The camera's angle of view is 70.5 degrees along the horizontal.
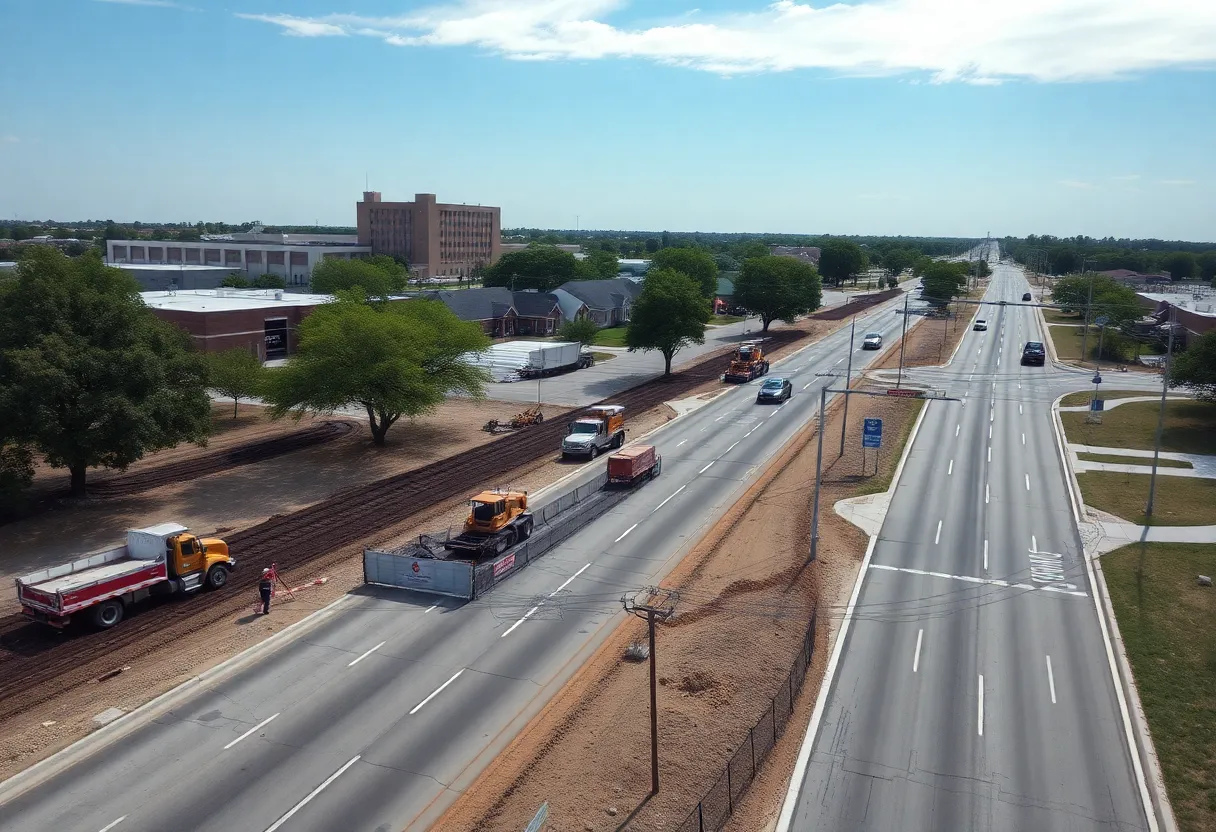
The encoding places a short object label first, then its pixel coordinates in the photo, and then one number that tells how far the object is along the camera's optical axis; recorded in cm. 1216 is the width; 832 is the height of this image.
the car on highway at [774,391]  6769
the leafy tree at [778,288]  10619
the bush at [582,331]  9325
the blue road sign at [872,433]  4294
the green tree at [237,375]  5766
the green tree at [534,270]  14638
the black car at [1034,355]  8662
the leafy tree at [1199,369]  5700
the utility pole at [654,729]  1825
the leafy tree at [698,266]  13875
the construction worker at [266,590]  2923
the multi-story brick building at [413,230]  18538
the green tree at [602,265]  15988
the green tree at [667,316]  7738
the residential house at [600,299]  11350
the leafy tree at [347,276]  10606
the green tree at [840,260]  19588
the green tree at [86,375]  3669
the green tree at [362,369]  4978
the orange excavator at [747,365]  7681
